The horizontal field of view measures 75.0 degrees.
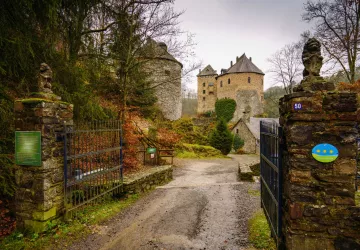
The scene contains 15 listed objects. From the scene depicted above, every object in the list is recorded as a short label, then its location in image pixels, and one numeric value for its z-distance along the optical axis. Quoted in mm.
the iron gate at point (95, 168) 4824
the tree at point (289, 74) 23219
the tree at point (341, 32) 13141
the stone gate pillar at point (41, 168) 4242
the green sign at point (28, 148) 4215
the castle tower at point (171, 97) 23059
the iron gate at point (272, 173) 3318
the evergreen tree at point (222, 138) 21188
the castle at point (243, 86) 38125
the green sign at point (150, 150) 10326
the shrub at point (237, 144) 27391
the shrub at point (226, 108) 38531
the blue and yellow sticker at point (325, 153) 2820
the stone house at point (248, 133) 26927
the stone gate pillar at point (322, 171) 2807
